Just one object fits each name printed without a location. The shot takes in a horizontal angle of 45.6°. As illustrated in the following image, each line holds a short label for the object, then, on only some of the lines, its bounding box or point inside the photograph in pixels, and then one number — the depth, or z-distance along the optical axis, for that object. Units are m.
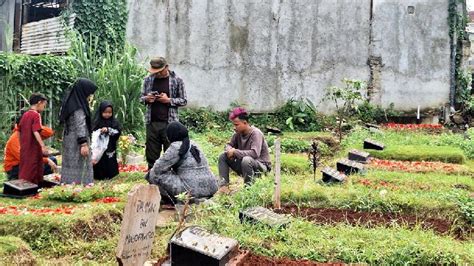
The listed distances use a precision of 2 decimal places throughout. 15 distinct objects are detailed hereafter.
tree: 13.73
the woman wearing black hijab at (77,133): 7.62
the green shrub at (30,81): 11.61
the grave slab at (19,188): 7.21
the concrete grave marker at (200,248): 4.37
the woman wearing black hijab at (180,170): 6.78
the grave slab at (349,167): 9.02
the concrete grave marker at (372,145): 11.71
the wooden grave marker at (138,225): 3.61
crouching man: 7.83
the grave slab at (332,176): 7.87
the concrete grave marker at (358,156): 10.27
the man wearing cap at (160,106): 8.31
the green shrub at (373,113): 17.28
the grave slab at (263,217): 5.52
